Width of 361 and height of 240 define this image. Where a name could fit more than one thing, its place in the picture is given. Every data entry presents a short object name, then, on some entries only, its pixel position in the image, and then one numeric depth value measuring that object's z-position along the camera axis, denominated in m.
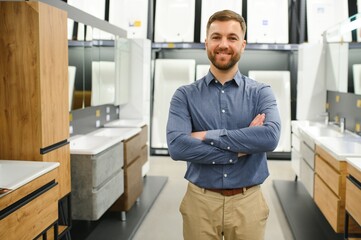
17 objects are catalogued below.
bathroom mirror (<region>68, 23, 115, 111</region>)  4.12
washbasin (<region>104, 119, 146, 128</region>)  5.12
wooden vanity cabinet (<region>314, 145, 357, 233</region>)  3.27
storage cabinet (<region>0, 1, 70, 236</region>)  2.70
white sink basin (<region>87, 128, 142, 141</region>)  4.41
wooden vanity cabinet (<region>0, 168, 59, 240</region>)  2.08
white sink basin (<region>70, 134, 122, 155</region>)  3.38
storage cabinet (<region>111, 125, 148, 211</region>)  4.32
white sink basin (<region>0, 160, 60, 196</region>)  2.21
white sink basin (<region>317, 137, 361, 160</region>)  3.26
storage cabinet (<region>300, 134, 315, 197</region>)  4.25
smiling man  1.91
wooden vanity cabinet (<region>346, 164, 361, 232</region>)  2.77
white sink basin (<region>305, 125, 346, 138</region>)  4.67
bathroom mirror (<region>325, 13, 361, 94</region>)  4.50
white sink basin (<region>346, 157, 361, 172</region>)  2.77
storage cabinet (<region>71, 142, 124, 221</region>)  3.39
